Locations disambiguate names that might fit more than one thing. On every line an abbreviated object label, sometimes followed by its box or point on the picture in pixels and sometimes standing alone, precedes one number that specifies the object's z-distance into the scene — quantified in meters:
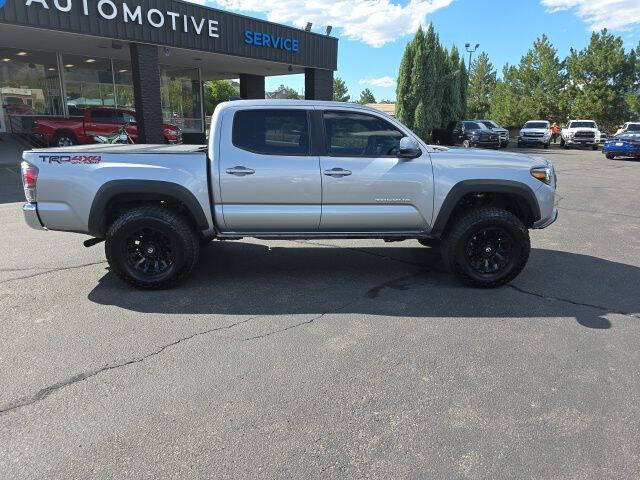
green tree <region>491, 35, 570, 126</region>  46.38
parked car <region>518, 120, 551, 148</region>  31.08
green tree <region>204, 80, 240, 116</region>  67.34
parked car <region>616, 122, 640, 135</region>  25.72
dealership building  14.73
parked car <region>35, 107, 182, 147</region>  17.86
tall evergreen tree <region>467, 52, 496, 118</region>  76.88
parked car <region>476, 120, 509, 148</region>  27.62
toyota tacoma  4.62
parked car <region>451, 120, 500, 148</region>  26.61
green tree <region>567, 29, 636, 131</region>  42.47
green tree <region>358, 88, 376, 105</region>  111.35
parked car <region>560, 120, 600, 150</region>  30.14
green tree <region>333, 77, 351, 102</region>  96.75
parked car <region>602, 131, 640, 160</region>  21.72
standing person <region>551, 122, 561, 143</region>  37.22
